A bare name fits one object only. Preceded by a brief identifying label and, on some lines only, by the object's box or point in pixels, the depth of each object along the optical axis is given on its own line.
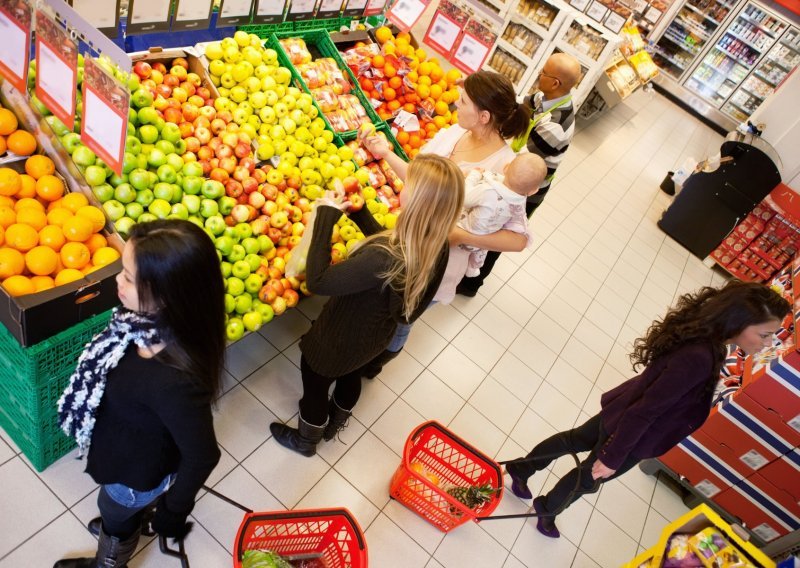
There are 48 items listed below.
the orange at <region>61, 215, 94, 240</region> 2.13
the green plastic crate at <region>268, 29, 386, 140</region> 3.81
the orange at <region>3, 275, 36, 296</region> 1.92
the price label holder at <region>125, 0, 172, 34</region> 2.58
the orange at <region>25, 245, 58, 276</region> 2.03
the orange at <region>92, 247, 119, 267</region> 2.19
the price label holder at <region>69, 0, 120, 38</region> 2.36
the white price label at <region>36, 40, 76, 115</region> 1.93
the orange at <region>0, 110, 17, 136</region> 2.22
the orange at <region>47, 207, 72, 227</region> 2.14
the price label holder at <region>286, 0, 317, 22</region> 3.51
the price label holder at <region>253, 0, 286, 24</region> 3.27
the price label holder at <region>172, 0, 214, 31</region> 2.82
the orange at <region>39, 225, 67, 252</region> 2.09
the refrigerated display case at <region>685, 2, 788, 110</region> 9.76
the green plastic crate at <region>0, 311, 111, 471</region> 2.04
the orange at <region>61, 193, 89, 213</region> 2.24
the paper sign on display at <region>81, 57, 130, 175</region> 1.78
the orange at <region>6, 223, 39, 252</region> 2.03
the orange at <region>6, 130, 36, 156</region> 2.24
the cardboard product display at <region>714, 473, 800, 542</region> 3.53
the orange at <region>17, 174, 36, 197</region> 2.19
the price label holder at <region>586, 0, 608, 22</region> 8.95
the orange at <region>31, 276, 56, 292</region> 2.02
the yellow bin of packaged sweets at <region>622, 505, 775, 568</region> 2.52
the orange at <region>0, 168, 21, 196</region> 2.12
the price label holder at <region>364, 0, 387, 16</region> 4.15
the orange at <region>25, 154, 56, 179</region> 2.26
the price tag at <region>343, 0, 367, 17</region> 3.97
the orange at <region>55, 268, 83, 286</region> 2.05
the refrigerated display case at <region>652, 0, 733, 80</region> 10.27
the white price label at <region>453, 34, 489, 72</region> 3.58
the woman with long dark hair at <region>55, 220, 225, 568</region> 1.33
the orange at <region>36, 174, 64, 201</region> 2.23
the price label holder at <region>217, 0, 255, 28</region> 3.06
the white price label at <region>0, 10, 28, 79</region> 2.00
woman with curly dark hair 2.36
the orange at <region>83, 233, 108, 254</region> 2.24
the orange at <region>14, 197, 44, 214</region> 2.14
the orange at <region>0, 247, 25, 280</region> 1.96
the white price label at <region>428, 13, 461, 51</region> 3.68
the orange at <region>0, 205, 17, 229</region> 2.04
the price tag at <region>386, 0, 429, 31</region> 3.72
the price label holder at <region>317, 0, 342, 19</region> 3.73
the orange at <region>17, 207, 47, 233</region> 2.09
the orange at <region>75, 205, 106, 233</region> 2.22
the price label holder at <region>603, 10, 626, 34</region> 8.48
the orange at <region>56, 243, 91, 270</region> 2.11
